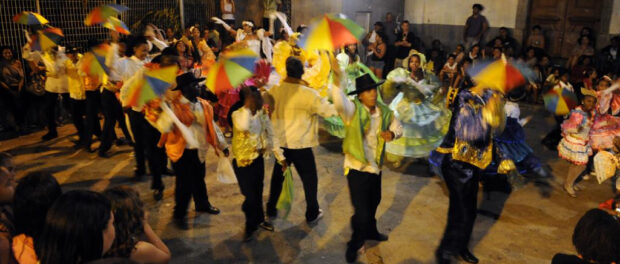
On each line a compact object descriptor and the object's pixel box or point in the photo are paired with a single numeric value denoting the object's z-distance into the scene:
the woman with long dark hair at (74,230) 2.27
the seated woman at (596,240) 2.56
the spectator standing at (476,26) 13.84
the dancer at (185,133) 5.00
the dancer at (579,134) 6.20
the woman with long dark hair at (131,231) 2.70
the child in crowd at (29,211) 2.77
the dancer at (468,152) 4.44
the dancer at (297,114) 4.95
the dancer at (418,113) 7.05
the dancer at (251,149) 4.78
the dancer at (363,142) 4.43
